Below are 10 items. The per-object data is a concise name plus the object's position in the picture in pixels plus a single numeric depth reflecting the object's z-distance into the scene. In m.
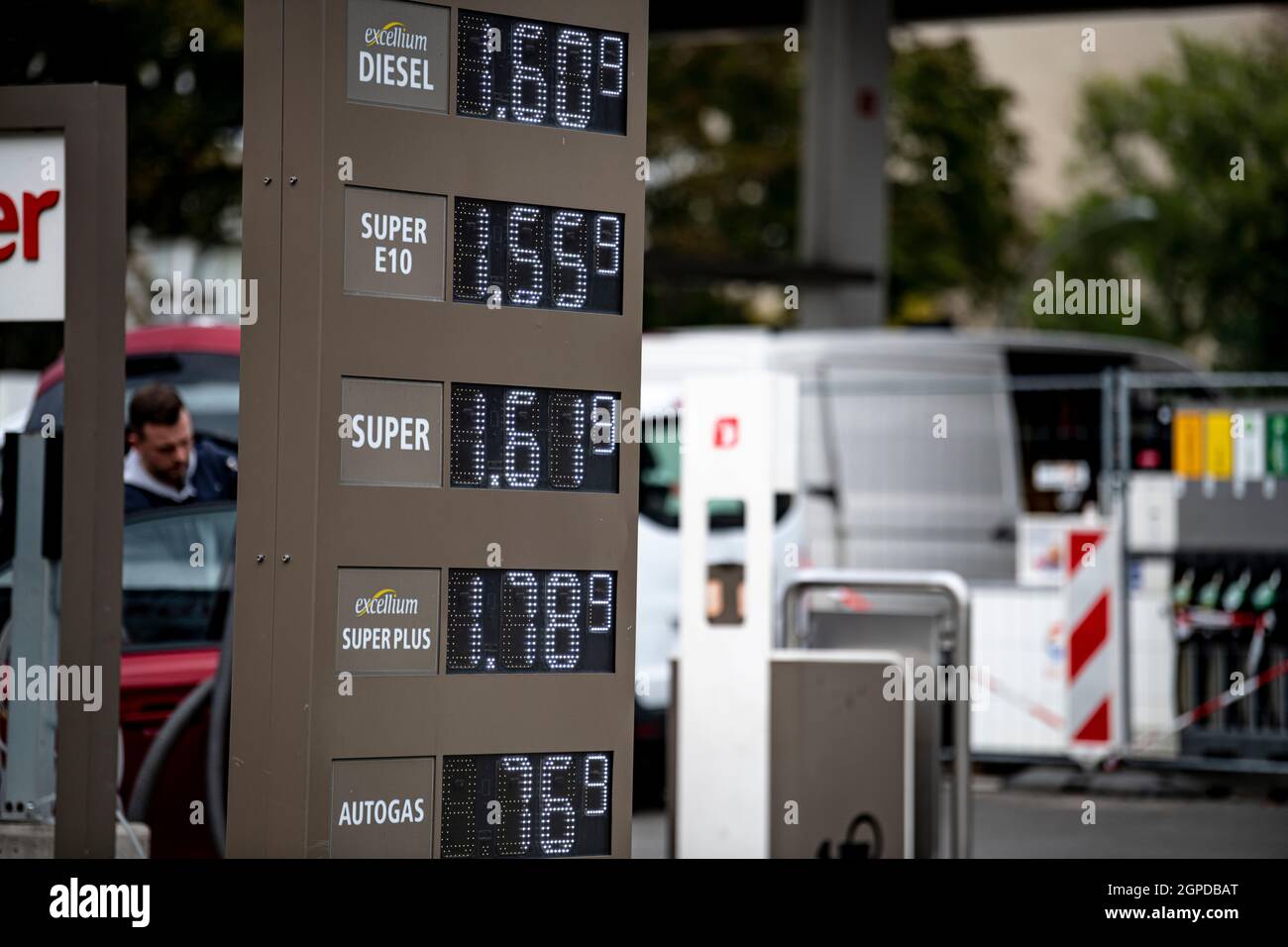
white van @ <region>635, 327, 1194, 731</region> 14.31
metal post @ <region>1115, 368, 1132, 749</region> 12.66
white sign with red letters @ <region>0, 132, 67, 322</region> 6.31
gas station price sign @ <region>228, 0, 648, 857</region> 5.16
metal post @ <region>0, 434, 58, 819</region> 6.33
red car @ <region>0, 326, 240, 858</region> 7.98
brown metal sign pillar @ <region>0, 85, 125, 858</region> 6.02
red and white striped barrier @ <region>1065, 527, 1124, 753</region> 12.56
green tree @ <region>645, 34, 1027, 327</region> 34.00
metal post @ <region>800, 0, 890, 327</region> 21.41
